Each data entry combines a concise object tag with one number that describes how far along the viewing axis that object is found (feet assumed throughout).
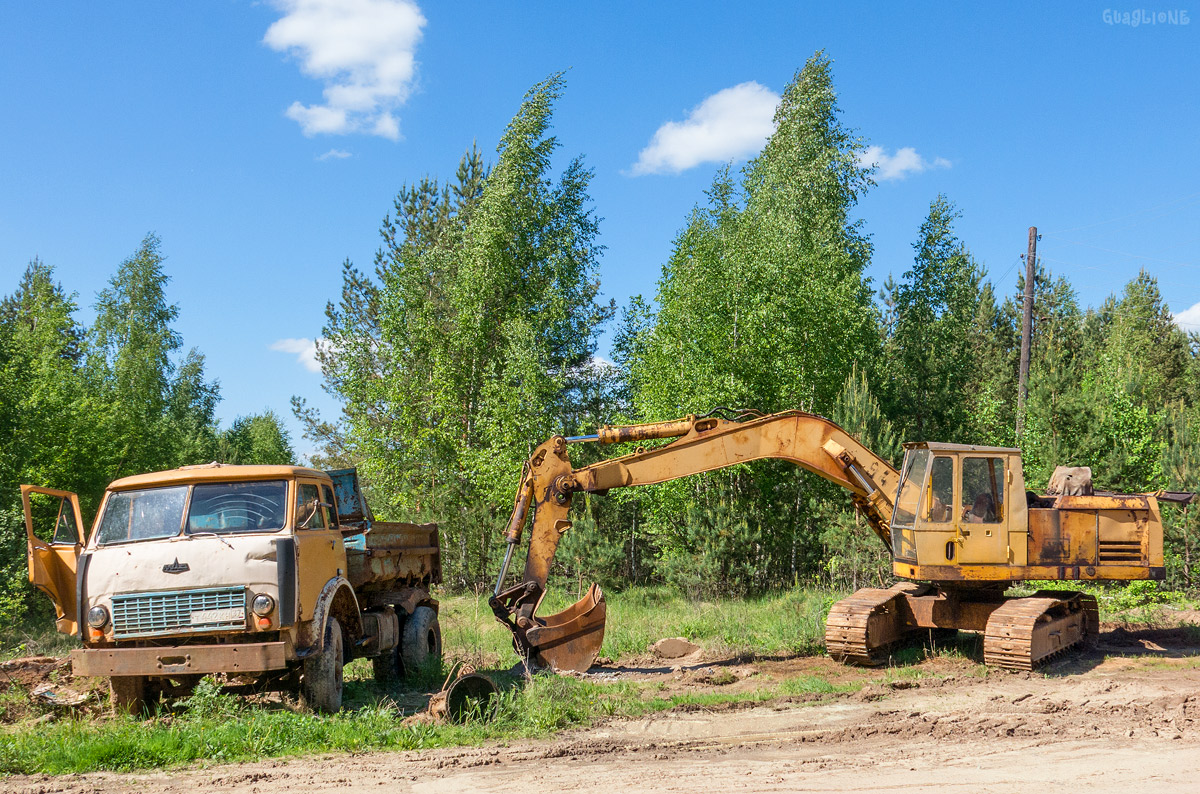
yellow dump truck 26.32
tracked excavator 35.70
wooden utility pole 78.07
